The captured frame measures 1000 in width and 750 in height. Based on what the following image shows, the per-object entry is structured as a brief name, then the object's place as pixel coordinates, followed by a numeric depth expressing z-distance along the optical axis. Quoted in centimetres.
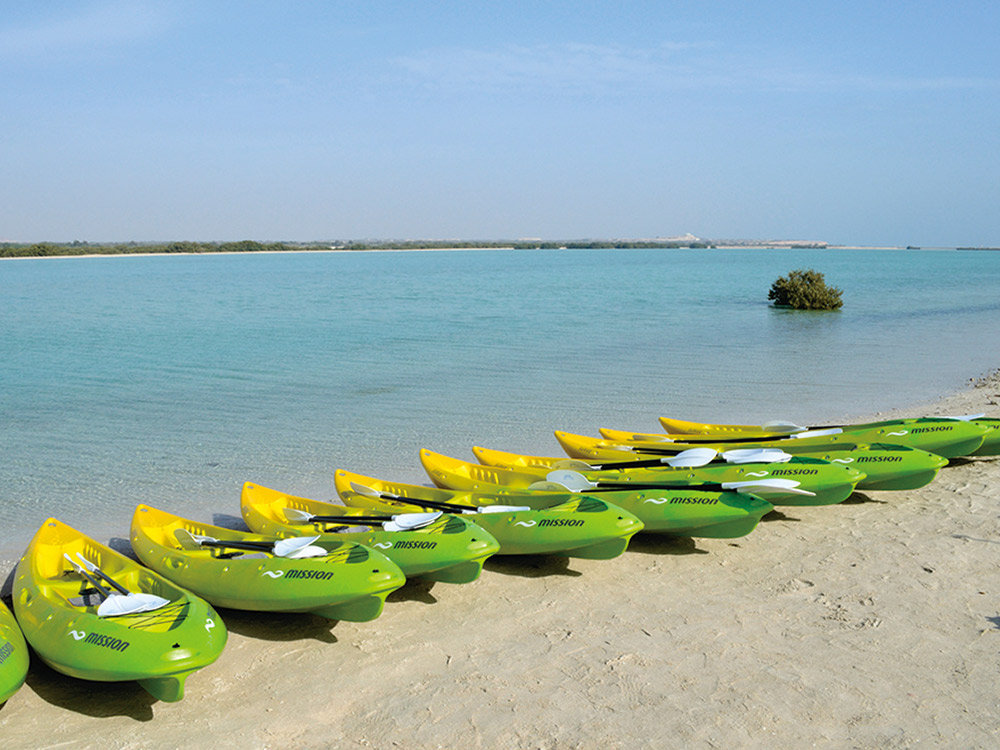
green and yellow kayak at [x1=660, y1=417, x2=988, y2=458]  835
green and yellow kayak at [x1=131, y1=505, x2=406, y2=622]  504
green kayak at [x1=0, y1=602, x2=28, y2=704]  414
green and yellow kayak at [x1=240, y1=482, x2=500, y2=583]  556
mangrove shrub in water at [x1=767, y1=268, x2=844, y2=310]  3025
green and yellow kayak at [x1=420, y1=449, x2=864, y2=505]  682
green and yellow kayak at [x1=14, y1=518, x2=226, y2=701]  419
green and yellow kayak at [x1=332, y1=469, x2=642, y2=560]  598
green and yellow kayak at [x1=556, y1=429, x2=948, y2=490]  749
